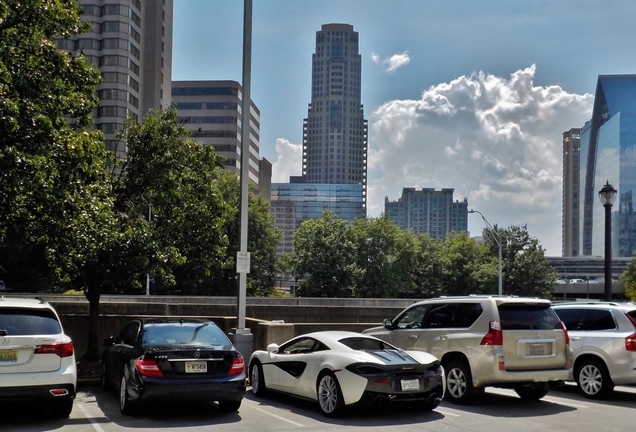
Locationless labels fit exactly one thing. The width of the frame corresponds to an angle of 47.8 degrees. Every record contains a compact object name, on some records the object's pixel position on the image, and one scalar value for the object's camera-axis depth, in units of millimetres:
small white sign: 14734
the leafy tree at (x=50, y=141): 12344
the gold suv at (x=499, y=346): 11586
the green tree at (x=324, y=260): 67250
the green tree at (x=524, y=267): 80625
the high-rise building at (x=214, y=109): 130500
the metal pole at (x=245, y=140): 14852
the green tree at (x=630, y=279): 92975
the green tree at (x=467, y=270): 76188
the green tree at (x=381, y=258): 68438
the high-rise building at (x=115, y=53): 97812
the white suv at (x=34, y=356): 9320
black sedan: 10188
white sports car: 10438
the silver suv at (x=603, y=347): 12516
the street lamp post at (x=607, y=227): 19219
